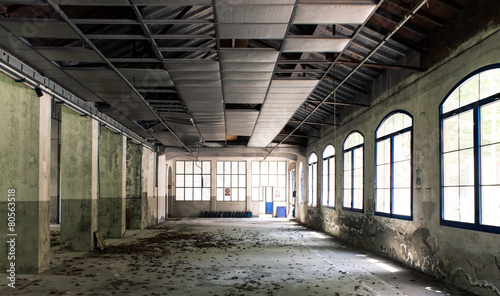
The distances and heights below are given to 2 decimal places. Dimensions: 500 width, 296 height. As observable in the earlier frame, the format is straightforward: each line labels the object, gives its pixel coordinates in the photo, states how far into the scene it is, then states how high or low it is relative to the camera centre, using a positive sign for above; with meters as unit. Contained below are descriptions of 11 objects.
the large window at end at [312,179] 18.11 -0.52
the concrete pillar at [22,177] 7.55 -0.18
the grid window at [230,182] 25.97 -0.89
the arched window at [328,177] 15.14 -0.34
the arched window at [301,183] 21.42 -0.82
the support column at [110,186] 13.21 -0.59
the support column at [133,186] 16.97 -0.76
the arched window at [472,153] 5.78 +0.23
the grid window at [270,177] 26.84 -0.59
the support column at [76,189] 10.38 -0.54
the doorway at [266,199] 26.95 -2.02
